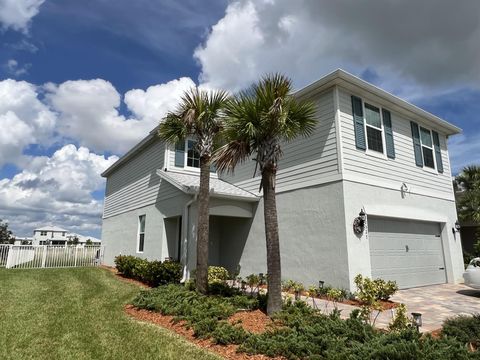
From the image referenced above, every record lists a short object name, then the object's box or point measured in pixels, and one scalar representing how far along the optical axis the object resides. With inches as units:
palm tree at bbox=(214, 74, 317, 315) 271.1
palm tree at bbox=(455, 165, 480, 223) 653.3
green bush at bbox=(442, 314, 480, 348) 194.7
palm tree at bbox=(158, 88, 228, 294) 352.2
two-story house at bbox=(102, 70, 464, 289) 393.4
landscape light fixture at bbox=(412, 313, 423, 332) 213.8
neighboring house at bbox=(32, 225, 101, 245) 2549.2
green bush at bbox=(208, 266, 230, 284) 412.1
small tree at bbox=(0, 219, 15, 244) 1583.2
